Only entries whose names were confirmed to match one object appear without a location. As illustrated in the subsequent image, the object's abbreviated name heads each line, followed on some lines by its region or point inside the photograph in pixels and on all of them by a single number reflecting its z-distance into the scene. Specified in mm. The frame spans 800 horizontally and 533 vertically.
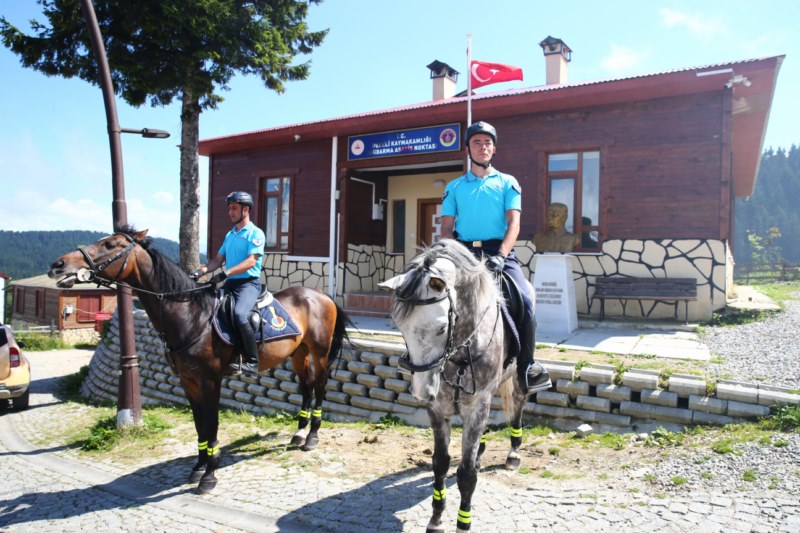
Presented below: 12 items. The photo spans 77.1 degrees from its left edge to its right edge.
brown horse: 4387
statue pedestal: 8758
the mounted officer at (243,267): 4918
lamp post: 6359
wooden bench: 9062
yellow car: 8688
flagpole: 10074
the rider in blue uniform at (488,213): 3803
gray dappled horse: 2717
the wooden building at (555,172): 9250
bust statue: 9789
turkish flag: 10242
